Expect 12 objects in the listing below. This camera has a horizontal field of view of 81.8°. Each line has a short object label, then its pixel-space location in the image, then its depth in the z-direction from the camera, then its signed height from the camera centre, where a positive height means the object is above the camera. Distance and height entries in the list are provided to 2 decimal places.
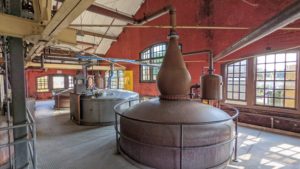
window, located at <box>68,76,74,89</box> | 13.36 -0.14
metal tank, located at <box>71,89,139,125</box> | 5.94 -1.01
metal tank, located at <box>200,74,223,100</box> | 3.49 -0.17
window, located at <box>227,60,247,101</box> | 5.68 -0.06
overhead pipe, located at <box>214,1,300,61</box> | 1.43 +0.55
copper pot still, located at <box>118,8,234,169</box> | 2.47 -0.74
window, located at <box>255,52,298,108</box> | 4.71 -0.04
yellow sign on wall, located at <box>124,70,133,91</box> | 10.18 -0.01
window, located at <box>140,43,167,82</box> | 8.54 +1.18
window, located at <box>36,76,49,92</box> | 12.20 -0.33
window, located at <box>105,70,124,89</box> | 11.18 -0.07
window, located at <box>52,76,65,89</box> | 12.74 -0.20
